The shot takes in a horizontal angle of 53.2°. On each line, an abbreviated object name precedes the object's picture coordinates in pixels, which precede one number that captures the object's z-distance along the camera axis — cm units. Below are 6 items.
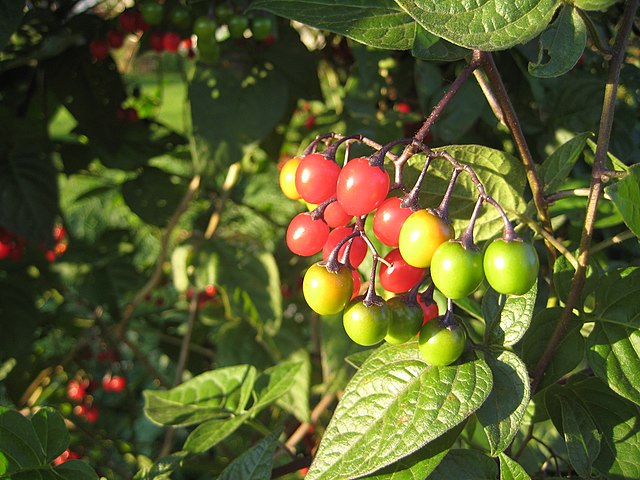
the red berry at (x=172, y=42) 26
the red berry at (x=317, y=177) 12
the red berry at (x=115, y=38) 27
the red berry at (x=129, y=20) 27
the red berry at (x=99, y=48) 26
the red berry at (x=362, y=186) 11
